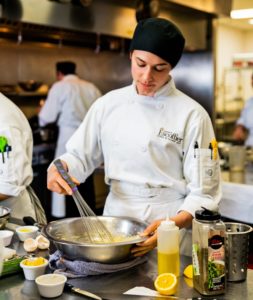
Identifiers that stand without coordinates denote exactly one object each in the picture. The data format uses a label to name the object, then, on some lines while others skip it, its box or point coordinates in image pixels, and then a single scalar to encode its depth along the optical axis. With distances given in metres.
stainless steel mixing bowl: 1.40
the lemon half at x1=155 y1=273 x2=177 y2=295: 1.29
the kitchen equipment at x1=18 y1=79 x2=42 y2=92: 5.14
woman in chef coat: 1.77
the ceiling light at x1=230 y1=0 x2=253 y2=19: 6.54
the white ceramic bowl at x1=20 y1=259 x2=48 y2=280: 1.39
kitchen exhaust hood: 3.57
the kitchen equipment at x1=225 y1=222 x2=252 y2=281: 1.39
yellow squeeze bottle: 1.38
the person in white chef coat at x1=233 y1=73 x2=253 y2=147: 4.61
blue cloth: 1.41
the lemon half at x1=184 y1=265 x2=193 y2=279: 1.41
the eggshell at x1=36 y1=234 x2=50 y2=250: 1.62
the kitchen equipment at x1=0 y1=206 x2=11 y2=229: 1.80
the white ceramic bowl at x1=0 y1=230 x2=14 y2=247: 1.66
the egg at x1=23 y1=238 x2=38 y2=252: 1.60
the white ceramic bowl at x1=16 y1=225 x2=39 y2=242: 1.70
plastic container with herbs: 1.27
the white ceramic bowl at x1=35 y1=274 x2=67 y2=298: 1.27
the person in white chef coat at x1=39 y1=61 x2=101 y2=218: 5.02
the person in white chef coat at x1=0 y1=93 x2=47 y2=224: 1.98
